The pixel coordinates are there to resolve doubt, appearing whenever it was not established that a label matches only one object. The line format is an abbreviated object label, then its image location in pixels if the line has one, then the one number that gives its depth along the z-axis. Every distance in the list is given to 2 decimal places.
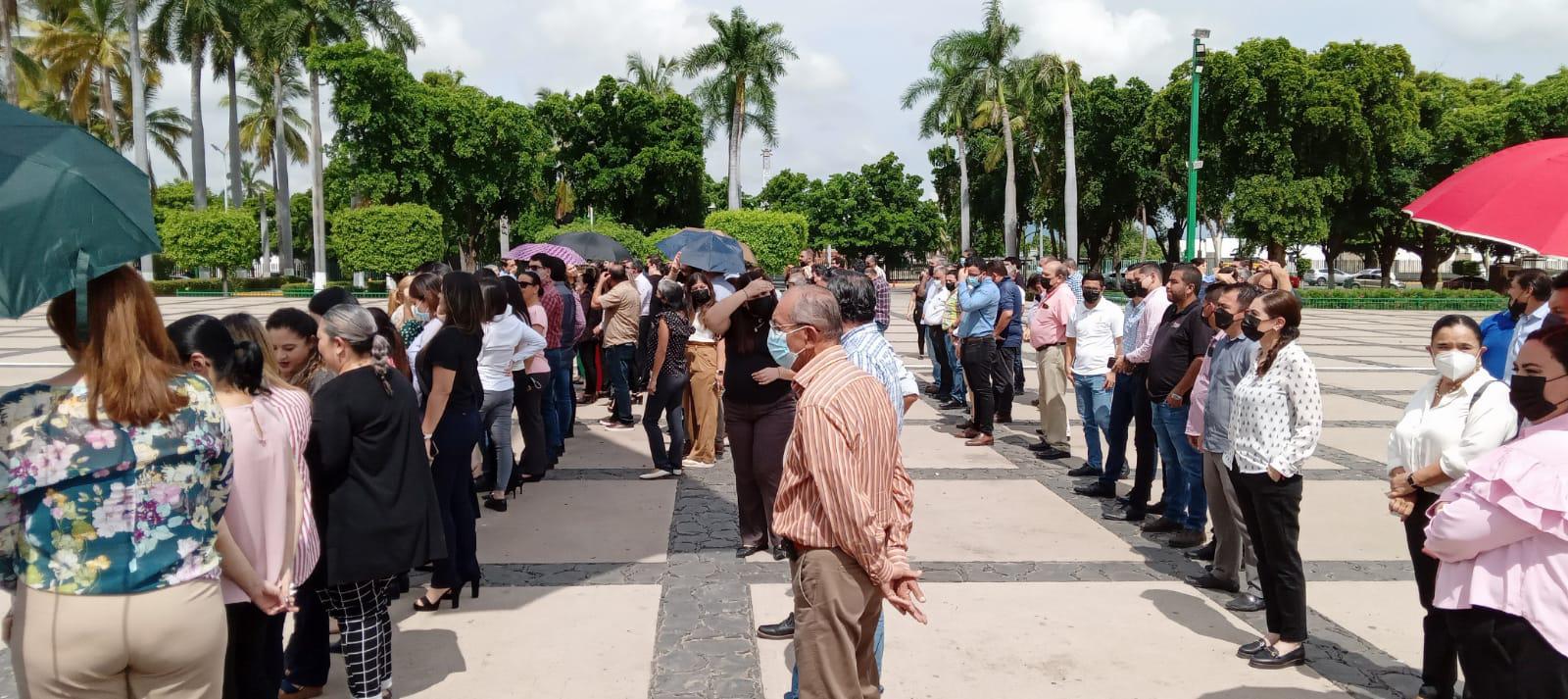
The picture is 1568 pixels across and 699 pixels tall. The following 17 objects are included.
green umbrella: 2.06
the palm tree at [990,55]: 42.84
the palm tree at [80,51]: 45.25
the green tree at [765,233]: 41.00
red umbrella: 2.79
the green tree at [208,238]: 42.28
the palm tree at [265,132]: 56.88
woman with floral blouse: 2.16
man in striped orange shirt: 2.94
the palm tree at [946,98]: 43.81
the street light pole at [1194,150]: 22.73
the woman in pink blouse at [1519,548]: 2.63
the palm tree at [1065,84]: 40.22
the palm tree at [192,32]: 41.88
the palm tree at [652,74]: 51.75
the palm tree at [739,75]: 43.56
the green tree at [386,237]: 38.06
